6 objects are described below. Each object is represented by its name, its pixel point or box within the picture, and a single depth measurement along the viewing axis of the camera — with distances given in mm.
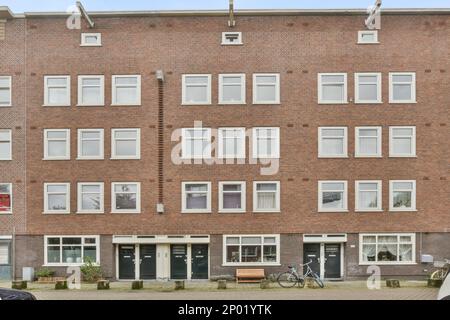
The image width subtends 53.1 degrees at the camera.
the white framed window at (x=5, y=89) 19156
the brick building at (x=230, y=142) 18812
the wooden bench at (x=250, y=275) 17891
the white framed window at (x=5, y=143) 19141
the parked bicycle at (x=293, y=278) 16428
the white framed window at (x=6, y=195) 18969
